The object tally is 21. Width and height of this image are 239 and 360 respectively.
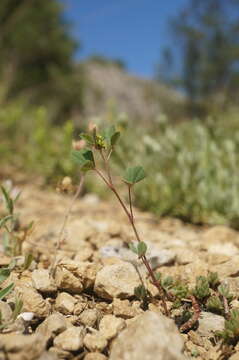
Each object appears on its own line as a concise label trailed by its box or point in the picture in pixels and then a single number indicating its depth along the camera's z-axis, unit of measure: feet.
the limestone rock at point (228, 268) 1.73
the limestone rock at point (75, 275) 1.62
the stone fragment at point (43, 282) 1.61
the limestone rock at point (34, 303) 1.50
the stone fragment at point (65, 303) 1.55
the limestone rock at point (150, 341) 1.28
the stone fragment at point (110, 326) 1.42
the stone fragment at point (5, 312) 1.42
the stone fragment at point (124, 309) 1.54
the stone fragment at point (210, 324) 1.50
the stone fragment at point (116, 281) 1.62
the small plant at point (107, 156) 1.48
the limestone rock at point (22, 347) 1.28
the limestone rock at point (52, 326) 1.41
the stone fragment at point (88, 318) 1.49
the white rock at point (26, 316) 1.47
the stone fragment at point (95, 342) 1.39
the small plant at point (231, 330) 1.42
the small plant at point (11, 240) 1.78
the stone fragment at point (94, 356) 1.36
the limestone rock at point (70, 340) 1.37
